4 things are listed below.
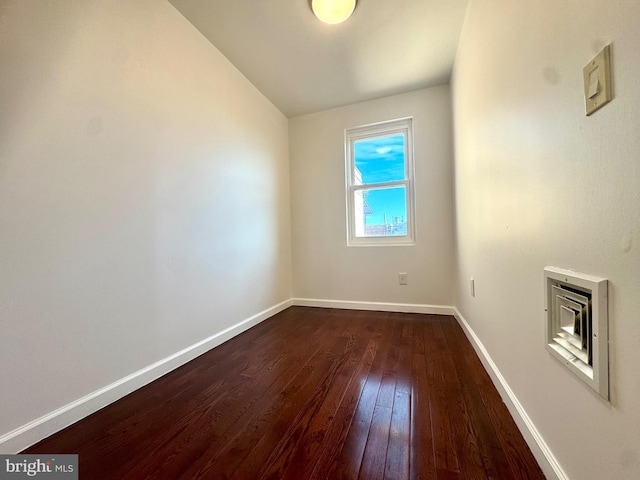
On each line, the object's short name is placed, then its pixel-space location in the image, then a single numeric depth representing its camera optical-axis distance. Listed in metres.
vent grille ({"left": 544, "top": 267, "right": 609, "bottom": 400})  0.60
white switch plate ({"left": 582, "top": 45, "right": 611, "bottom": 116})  0.56
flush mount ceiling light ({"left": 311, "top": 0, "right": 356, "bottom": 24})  1.65
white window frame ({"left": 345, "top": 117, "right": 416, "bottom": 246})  2.84
